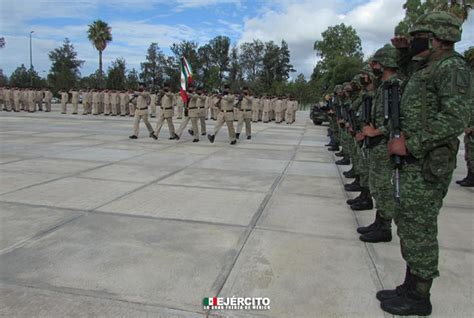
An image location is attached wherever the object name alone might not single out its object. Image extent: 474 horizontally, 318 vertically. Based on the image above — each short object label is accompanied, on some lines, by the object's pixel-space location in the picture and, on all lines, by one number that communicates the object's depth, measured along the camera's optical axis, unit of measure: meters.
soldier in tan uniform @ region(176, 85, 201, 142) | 12.08
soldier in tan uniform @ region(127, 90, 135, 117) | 24.89
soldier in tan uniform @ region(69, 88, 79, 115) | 24.31
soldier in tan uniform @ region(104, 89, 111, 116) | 24.40
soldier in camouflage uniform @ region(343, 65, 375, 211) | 4.89
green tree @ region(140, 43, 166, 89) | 77.06
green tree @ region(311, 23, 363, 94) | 73.20
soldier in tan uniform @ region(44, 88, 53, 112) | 26.03
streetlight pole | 53.43
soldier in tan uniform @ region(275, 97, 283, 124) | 22.64
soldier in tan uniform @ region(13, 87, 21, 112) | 25.36
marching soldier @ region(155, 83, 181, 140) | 12.20
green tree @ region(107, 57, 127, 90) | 58.19
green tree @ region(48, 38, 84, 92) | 60.28
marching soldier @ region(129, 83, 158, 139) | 11.93
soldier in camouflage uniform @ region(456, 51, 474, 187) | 7.05
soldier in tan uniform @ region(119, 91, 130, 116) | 24.12
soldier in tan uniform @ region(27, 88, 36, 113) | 25.52
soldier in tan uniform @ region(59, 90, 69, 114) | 24.41
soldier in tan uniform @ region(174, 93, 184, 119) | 23.55
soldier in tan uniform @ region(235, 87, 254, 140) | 13.23
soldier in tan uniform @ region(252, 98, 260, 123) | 23.14
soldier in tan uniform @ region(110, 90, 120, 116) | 24.31
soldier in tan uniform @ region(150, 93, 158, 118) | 23.80
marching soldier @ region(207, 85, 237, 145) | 11.71
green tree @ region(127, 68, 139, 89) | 59.96
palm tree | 50.38
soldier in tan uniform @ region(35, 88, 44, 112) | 26.22
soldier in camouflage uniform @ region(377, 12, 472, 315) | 2.51
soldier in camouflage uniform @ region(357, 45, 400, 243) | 3.68
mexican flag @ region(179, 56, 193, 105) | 12.75
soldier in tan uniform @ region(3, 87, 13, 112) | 25.59
